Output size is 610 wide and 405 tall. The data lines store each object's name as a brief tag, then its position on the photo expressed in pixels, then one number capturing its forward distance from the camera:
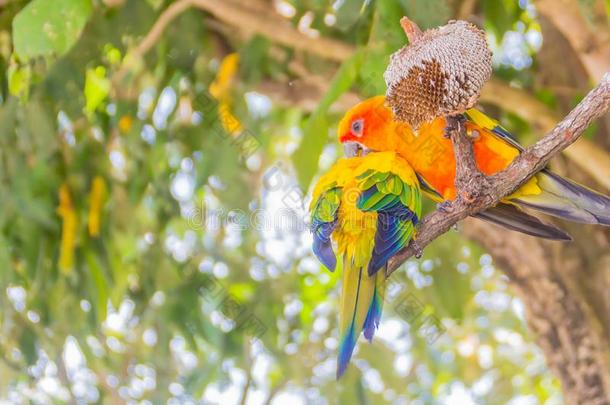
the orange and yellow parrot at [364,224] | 4.54
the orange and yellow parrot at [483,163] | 5.04
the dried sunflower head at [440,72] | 3.75
